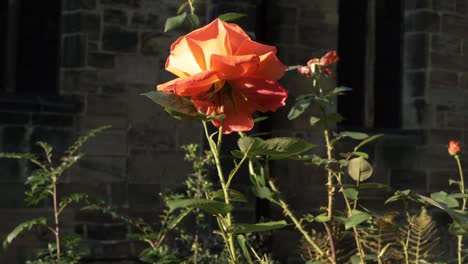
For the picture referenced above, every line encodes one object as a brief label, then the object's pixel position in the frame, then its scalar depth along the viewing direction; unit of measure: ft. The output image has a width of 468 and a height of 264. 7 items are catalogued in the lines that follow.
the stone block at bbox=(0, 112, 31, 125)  22.53
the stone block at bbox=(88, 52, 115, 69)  23.31
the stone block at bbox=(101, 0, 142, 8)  23.50
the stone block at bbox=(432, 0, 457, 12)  29.17
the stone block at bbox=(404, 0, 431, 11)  29.01
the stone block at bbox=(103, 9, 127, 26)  23.53
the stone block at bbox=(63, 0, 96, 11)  23.32
